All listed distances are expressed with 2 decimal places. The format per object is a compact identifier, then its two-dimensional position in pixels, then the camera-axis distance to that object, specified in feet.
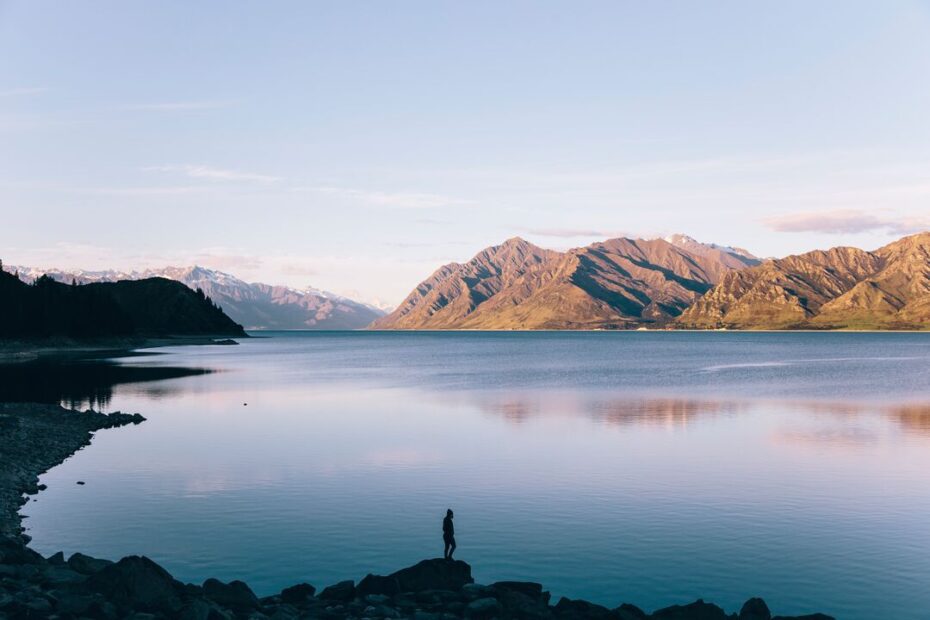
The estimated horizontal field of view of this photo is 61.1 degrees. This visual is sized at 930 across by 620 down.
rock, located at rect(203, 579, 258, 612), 78.43
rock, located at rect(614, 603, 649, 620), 76.95
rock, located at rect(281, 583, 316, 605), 84.43
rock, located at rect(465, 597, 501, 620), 78.89
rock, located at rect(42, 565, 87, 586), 83.10
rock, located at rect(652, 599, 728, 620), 76.33
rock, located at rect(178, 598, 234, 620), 71.31
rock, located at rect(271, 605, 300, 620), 74.54
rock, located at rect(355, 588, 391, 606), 81.80
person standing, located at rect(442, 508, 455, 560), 99.71
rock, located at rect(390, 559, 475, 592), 87.76
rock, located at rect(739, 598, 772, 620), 77.25
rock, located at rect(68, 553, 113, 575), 88.02
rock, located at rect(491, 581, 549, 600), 85.55
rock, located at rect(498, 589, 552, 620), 78.10
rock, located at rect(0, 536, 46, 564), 90.38
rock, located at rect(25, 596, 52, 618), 72.95
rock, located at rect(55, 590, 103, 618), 73.67
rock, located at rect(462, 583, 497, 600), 84.38
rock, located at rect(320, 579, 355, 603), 84.48
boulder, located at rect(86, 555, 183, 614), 76.79
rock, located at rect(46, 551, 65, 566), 92.52
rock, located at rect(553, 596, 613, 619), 78.38
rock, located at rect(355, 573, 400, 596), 85.30
